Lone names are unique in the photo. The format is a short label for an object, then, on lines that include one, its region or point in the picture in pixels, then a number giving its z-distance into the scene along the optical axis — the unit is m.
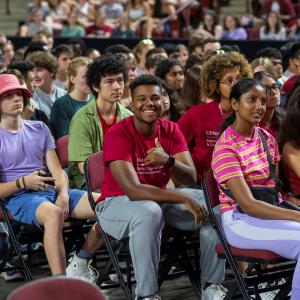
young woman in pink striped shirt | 6.29
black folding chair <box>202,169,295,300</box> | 6.32
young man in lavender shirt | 7.16
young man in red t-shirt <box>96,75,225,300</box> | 6.56
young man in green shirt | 8.06
